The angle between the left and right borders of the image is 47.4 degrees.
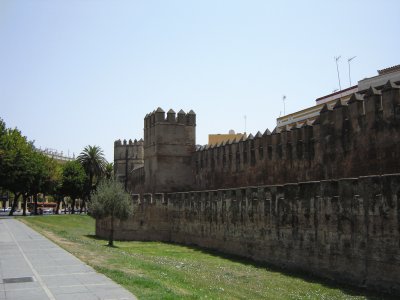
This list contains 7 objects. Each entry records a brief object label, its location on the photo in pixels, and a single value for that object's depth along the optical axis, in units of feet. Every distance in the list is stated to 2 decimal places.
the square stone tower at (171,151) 113.19
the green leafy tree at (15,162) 145.89
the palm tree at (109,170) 221.99
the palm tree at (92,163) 206.69
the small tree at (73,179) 205.98
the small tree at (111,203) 95.30
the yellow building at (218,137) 184.20
